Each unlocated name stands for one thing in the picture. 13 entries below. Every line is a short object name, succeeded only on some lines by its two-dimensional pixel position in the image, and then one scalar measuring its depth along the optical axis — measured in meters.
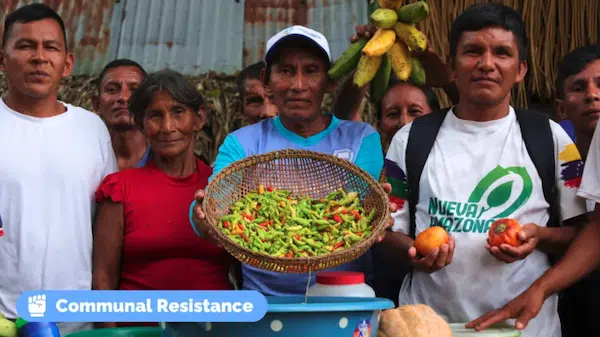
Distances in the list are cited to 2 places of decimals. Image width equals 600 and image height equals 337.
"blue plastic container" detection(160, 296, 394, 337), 2.09
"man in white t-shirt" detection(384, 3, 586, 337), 2.87
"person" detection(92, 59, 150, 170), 4.38
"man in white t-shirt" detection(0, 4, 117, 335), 3.12
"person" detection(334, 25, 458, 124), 3.54
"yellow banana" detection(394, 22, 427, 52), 3.28
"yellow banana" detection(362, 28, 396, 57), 3.21
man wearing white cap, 3.27
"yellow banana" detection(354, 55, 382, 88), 3.29
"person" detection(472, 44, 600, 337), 2.63
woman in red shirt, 3.27
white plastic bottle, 2.39
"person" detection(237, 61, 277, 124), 4.48
